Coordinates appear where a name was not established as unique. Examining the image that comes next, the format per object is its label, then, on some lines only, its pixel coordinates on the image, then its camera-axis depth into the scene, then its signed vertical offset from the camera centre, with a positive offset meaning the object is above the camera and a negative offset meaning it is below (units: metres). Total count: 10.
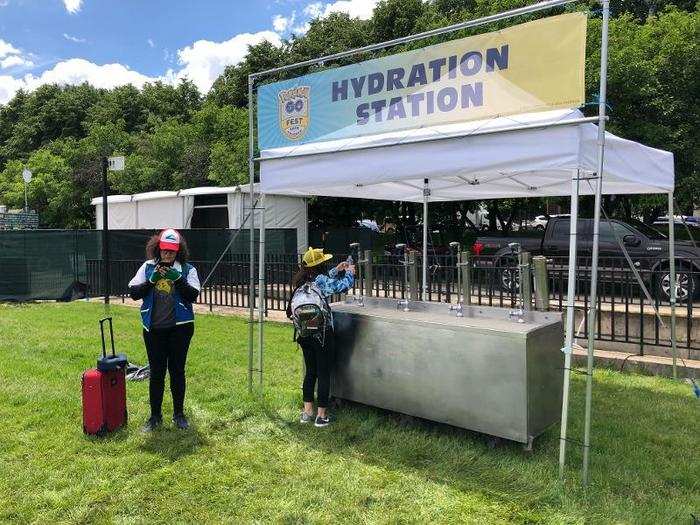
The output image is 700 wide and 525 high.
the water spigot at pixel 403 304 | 5.26 -0.66
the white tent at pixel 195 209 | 15.95 +0.79
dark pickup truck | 9.66 -0.25
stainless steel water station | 4.06 -1.03
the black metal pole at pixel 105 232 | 9.85 +0.04
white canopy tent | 3.59 +0.62
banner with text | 3.62 +1.17
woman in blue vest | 4.57 -0.65
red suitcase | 4.68 -1.39
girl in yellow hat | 4.86 -0.53
